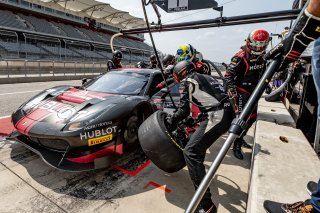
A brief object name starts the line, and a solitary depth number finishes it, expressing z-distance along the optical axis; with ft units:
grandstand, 43.63
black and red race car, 7.06
